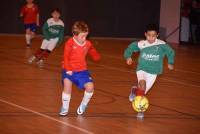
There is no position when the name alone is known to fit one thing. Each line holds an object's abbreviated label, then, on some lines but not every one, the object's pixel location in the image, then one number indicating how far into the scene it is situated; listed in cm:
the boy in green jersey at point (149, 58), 1108
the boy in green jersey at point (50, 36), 1830
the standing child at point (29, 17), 2452
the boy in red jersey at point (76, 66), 1053
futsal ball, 1069
